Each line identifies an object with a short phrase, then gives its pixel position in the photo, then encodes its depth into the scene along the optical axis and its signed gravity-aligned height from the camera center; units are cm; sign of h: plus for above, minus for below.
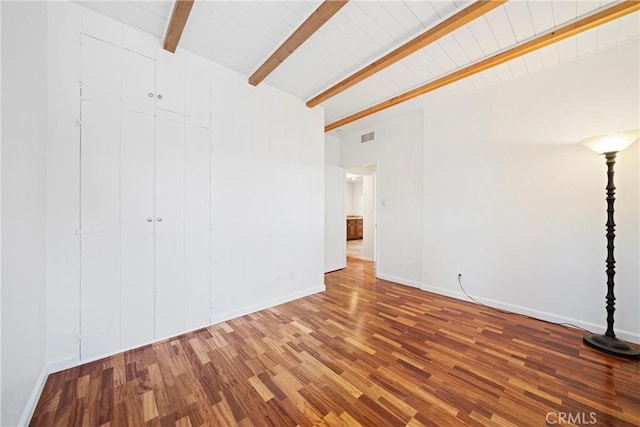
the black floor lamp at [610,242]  213 -27
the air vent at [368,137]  477 +160
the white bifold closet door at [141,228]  202 -17
